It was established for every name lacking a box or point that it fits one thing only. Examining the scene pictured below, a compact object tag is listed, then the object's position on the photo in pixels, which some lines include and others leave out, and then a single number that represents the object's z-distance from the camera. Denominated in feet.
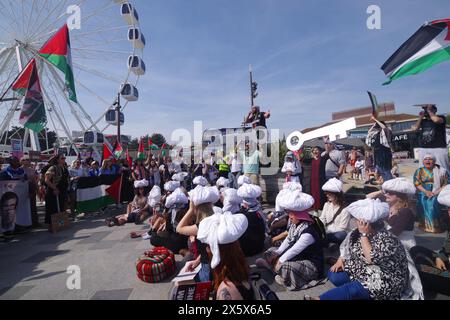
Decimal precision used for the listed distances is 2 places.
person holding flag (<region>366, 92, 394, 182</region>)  14.52
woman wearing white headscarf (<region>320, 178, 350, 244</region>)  11.53
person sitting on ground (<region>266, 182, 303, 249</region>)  11.91
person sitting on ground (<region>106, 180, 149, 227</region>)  19.76
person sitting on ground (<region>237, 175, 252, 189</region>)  18.03
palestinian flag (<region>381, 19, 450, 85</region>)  13.71
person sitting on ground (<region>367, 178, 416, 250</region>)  9.16
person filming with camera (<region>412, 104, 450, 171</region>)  13.94
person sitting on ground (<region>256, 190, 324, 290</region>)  8.88
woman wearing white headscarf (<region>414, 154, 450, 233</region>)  13.16
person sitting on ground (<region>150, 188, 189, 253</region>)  12.05
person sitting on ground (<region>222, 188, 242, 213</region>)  11.75
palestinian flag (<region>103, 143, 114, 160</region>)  27.19
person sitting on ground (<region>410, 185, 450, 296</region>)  7.67
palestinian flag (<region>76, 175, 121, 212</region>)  22.88
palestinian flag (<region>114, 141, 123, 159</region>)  32.99
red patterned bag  9.86
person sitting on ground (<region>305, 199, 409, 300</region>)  6.81
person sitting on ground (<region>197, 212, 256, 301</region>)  5.64
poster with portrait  16.70
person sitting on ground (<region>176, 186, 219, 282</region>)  9.21
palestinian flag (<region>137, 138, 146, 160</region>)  29.06
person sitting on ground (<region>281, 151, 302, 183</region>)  19.15
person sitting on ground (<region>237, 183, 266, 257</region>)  11.25
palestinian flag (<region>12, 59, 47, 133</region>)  21.24
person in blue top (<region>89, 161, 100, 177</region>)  25.38
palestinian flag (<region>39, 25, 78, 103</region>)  28.12
